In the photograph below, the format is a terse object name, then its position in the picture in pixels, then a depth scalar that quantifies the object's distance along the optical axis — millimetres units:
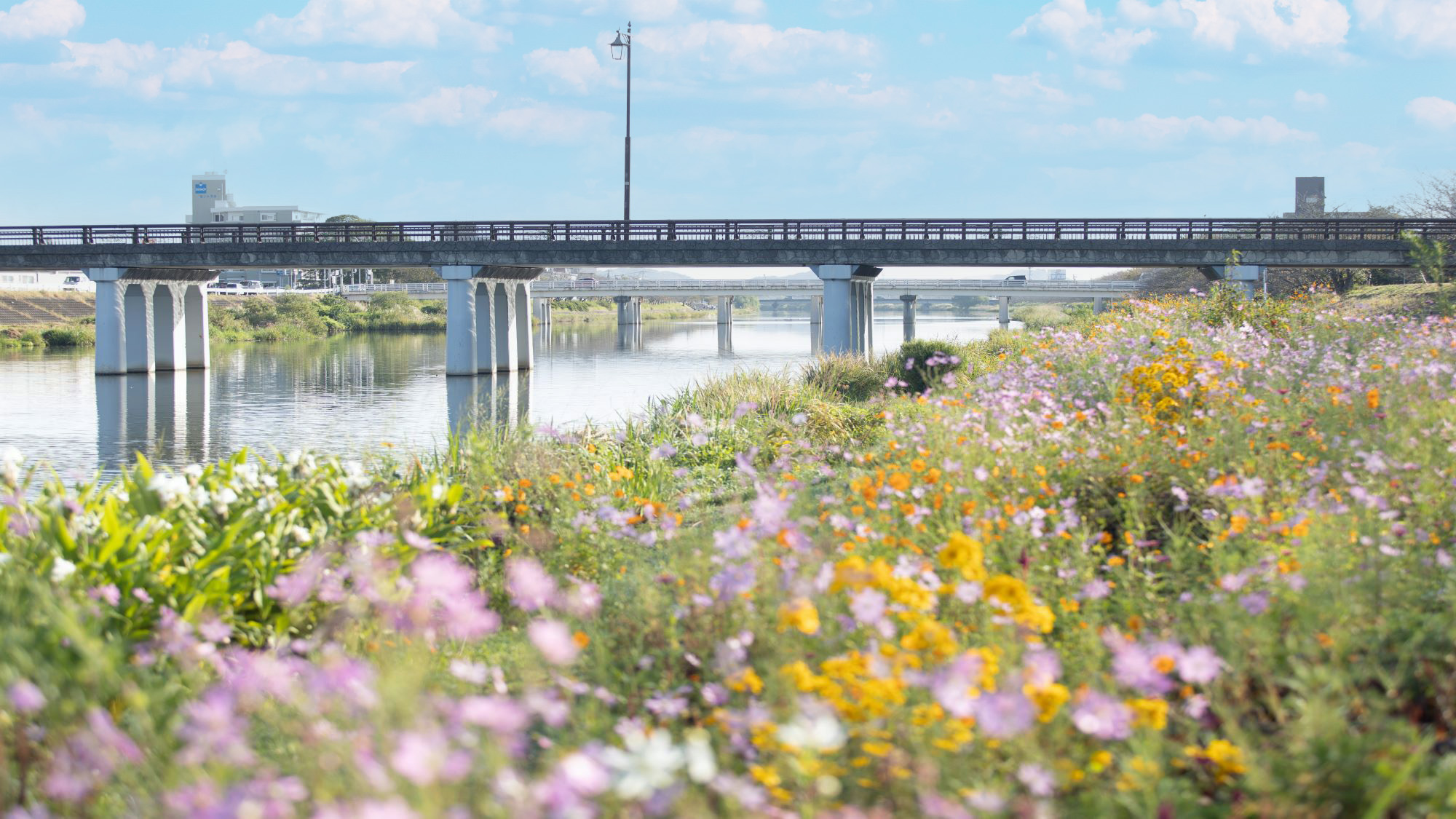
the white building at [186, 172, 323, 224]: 174625
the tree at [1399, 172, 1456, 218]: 58250
